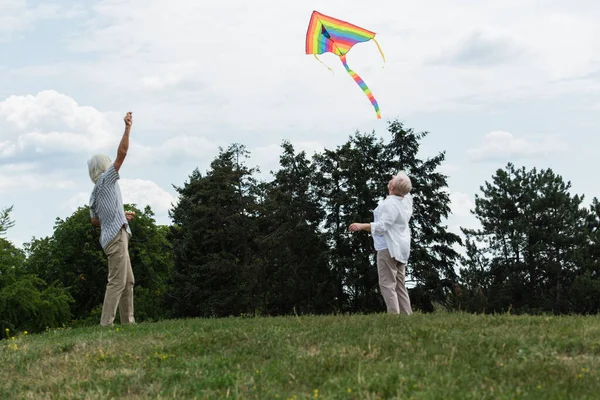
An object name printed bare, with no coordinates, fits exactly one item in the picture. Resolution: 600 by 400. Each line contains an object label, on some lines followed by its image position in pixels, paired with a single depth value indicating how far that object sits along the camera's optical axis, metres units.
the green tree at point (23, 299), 43.34
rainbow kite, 15.34
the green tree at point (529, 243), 56.25
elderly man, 11.59
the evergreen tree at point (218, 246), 55.31
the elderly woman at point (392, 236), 11.06
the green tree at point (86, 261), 55.47
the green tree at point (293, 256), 52.59
